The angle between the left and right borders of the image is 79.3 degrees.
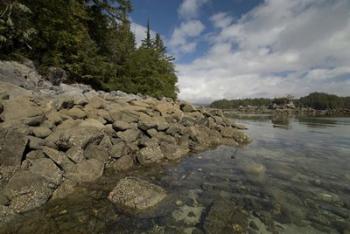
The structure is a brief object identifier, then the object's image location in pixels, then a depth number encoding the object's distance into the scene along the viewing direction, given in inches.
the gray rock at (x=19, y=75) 395.5
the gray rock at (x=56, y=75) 527.5
